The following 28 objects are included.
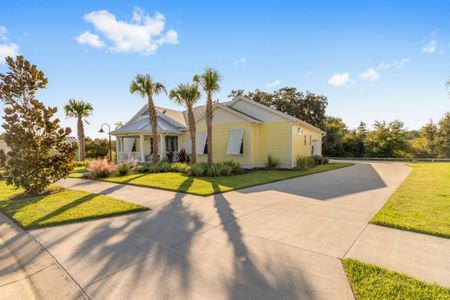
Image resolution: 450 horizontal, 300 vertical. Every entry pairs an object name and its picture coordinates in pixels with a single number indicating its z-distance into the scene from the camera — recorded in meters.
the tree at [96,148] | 27.88
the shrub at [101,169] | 12.80
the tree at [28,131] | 8.02
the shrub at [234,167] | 13.85
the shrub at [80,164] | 20.75
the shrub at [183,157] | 18.97
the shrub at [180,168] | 14.47
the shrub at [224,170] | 12.92
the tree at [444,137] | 28.97
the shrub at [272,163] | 16.09
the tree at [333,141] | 34.09
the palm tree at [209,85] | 13.93
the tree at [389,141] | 30.03
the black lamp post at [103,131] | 19.91
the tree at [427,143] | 29.73
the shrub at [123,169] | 13.57
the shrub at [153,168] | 14.82
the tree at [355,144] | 33.26
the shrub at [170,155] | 19.81
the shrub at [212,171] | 12.62
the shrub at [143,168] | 15.15
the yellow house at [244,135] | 16.00
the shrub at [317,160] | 20.33
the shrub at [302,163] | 15.46
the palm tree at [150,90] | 15.97
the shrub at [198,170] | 12.70
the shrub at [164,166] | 15.09
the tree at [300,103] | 34.94
